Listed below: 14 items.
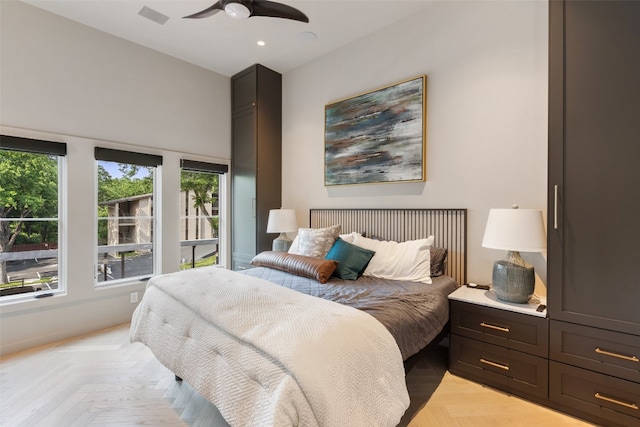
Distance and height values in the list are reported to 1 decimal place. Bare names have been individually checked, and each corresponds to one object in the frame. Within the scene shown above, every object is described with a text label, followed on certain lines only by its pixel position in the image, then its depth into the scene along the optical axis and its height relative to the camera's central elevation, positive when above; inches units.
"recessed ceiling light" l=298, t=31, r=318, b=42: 129.1 +77.3
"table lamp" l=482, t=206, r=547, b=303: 77.9 -9.1
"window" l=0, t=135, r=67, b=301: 107.9 -2.0
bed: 46.0 -24.9
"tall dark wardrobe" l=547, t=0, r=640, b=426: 64.8 +0.0
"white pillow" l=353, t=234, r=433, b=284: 99.6 -17.8
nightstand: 75.2 -36.5
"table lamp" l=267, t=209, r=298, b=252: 142.8 -6.7
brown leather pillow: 98.0 -19.2
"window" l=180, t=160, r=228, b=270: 156.5 -0.8
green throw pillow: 103.0 -17.5
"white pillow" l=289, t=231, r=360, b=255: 120.7 -12.2
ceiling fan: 84.6 +59.7
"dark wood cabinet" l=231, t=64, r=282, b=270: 157.4 +28.8
